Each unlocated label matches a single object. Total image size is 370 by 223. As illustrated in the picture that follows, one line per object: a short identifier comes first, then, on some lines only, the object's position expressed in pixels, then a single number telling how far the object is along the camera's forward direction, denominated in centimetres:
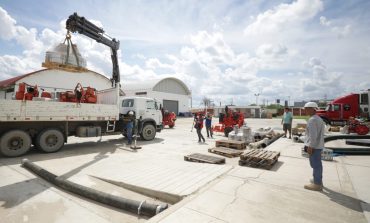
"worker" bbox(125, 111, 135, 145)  1038
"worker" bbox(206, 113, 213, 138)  1300
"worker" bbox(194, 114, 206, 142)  1159
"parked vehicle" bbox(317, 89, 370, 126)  1938
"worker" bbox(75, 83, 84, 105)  919
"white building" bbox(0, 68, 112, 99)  2175
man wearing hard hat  438
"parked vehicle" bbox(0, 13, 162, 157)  757
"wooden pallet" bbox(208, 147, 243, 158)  777
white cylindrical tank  802
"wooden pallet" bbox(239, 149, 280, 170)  600
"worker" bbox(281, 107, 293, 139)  1229
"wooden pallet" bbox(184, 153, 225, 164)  666
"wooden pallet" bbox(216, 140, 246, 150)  892
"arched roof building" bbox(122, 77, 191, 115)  4053
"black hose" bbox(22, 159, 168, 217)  356
